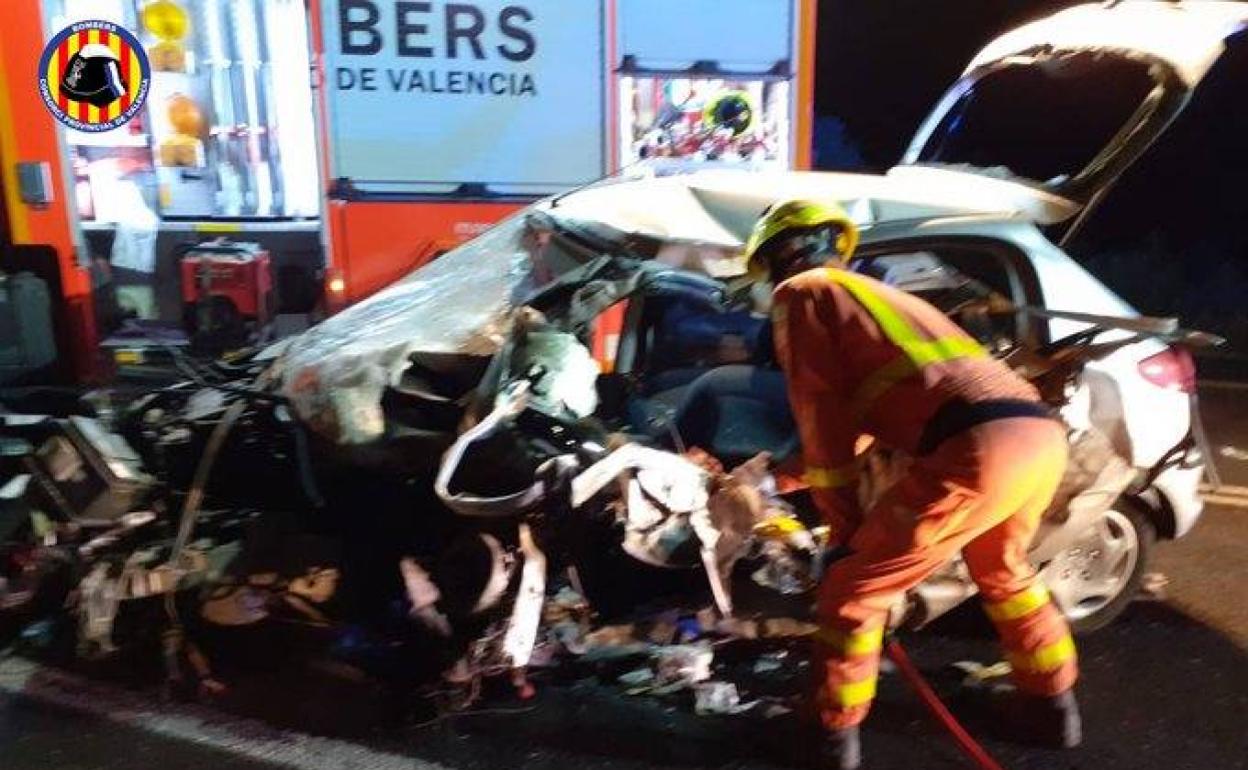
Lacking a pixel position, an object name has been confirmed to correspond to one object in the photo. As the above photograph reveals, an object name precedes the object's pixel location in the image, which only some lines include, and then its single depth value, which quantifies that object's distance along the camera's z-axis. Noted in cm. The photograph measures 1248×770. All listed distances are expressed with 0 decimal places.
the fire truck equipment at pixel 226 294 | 711
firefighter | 281
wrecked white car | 336
